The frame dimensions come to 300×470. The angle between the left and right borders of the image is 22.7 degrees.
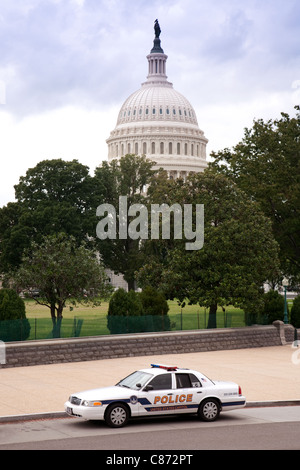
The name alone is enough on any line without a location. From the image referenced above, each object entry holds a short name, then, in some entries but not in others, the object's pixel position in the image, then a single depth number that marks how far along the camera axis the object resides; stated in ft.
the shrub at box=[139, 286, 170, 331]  125.59
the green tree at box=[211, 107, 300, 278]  170.91
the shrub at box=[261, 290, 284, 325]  139.33
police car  59.82
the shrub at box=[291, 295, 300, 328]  143.74
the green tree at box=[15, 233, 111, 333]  138.21
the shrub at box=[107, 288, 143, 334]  116.47
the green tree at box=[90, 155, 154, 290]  274.98
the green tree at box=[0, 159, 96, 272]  252.01
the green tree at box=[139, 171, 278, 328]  132.16
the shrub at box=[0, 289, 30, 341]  105.09
